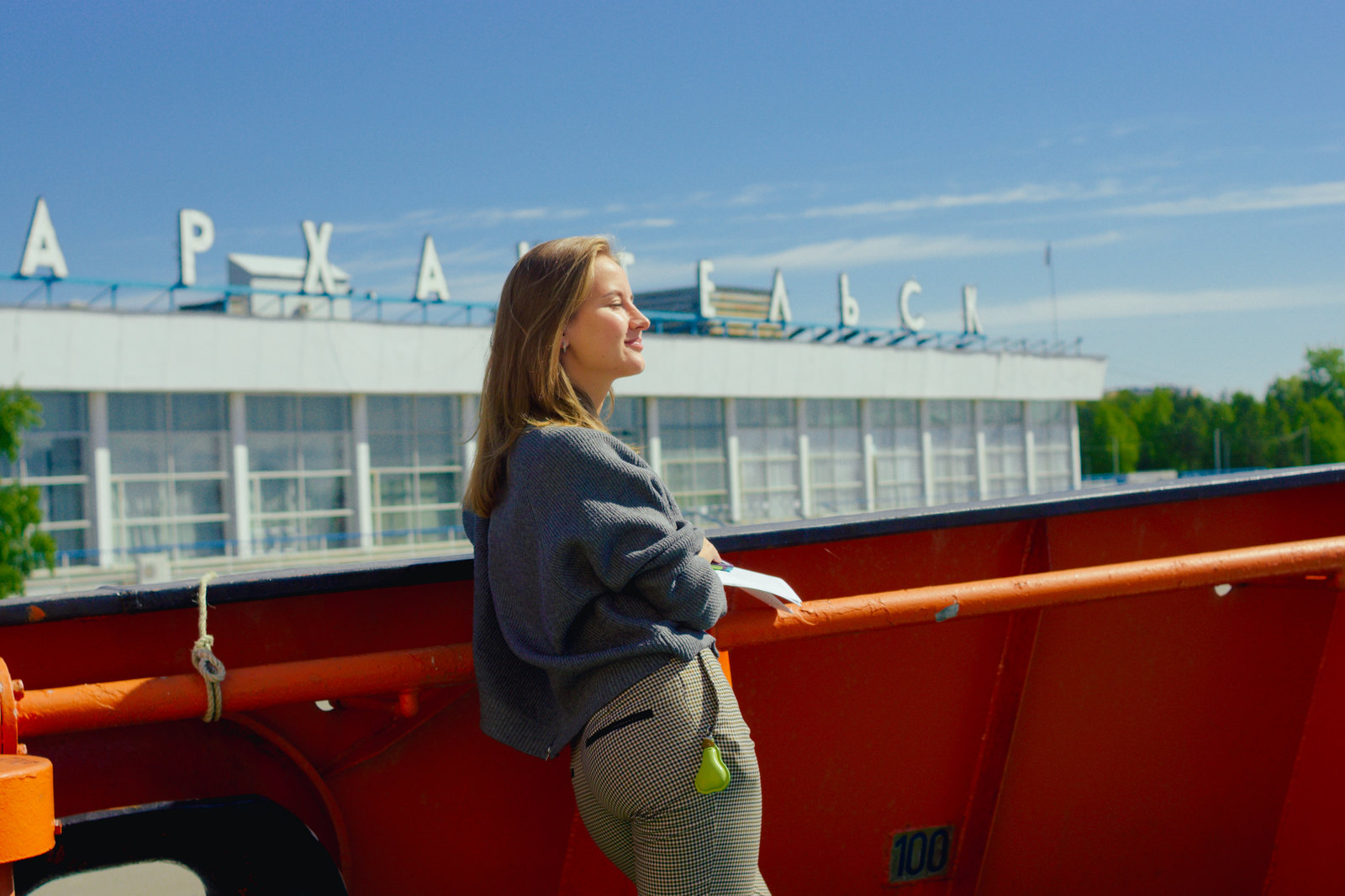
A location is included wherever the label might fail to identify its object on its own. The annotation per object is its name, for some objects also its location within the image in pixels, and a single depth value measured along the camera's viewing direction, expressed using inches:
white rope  70.7
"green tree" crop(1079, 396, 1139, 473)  3663.6
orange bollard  57.1
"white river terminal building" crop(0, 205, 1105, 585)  1070.4
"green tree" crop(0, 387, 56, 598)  849.5
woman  71.7
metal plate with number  118.2
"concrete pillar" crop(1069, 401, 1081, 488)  1993.6
